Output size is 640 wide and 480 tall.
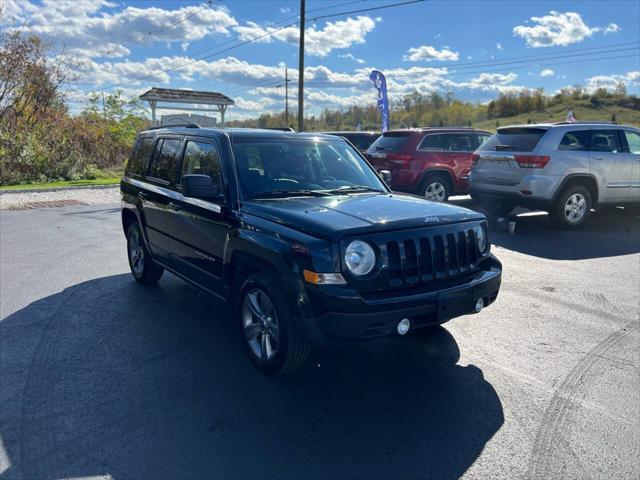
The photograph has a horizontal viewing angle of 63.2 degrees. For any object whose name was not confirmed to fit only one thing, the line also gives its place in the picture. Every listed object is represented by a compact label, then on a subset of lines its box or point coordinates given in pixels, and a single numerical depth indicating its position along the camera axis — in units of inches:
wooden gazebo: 1062.4
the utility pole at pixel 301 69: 935.9
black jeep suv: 135.9
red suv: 472.1
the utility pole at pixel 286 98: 2370.8
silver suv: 365.7
